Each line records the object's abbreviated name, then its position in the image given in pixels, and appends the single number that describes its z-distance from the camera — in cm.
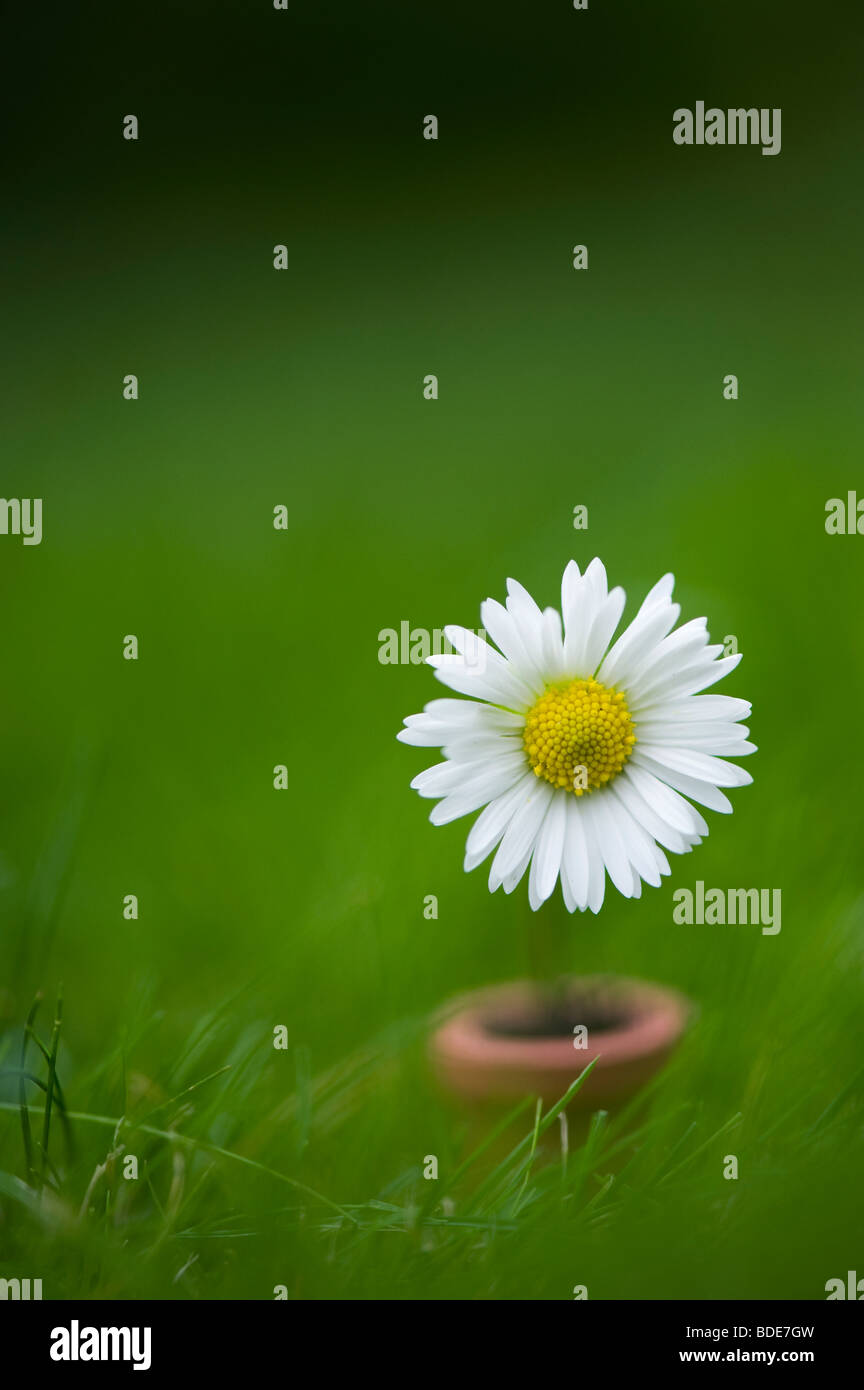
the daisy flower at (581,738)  28
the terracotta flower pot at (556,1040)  28
